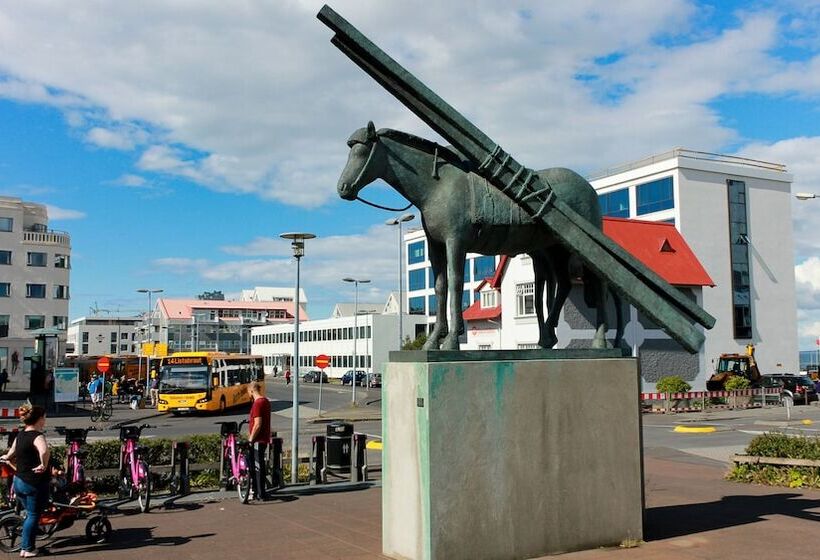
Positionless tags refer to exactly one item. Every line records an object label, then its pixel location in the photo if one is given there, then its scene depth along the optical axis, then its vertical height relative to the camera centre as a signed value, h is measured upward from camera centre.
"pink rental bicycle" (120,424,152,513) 11.45 -1.97
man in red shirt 12.12 -1.52
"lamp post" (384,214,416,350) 35.69 +5.89
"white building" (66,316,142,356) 126.19 +1.14
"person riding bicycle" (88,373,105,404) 34.69 -2.17
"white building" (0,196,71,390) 70.38 +6.28
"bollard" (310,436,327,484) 14.21 -2.29
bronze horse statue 8.30 +1.55
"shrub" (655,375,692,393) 34.69 -2.17
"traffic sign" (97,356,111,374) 37.84 -1.12
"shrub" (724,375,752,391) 37.19 -2.26
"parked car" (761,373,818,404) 40.72 -2.61
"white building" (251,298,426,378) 76.75 +0.06
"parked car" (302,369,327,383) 79.62 -3.79
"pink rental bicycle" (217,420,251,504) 12.08 -1.97
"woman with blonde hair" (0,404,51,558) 8.50 -1.52
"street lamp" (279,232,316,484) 14.12 -0.60
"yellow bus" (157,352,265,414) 34.50 -1.92
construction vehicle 40.00 -1.76
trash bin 15.03 -2.21
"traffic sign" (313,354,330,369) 33.99 -0.91
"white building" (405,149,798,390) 52.53 +7.76
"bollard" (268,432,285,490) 13.62 -2.26
